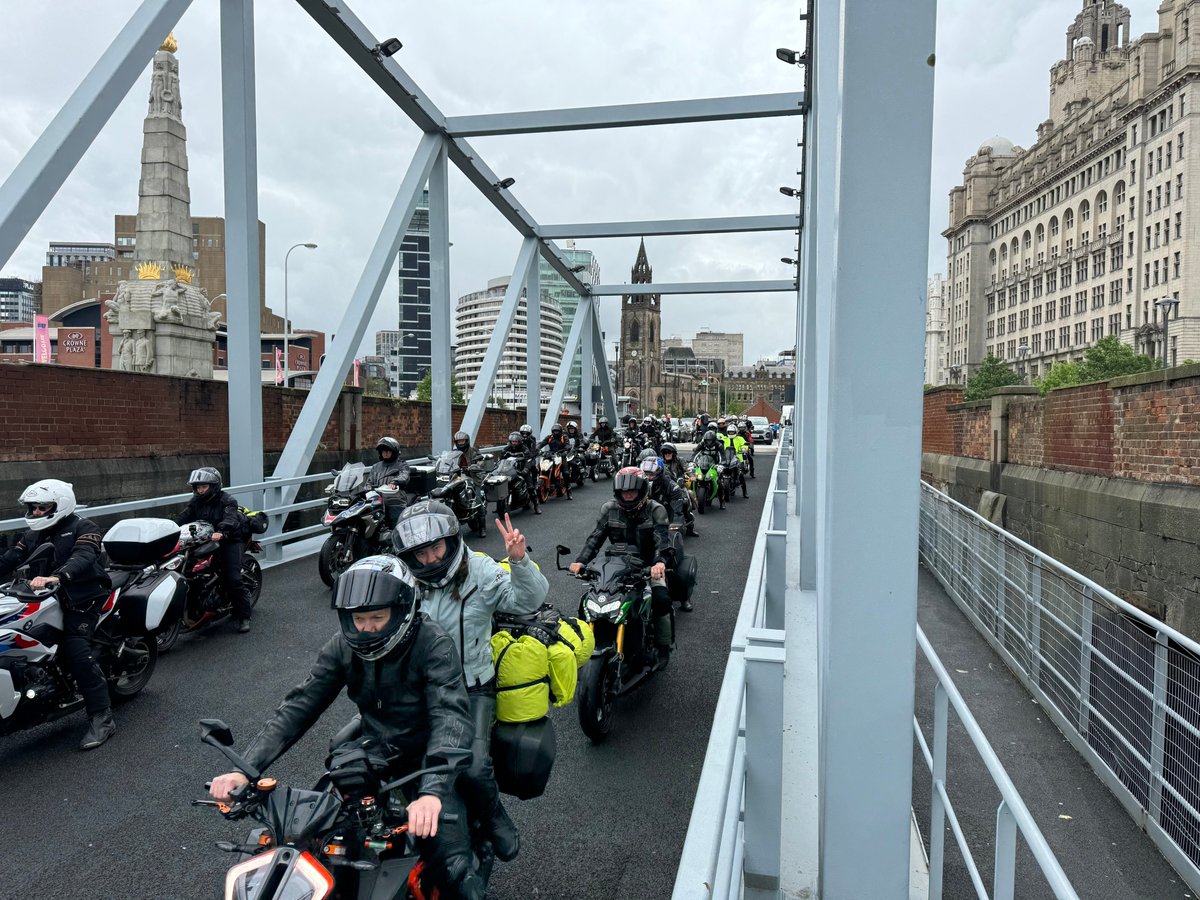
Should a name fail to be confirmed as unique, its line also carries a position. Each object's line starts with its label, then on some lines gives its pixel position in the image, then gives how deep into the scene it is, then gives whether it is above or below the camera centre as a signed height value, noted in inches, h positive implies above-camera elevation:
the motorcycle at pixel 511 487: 482.9 -39.8
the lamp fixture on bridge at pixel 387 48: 405.4 +196.2
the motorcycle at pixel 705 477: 554.6 -35.8
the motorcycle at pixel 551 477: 593.3 -40.4
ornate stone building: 2315.5 +828.5
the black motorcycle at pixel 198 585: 230.6 -50.8
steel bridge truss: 252.4 +111.7
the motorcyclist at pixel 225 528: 250.4 -34.1
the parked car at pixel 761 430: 1625.2 -6.7
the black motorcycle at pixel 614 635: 174.1 -51.1
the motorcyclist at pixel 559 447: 634.2 -17.8
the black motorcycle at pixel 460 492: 398.3 -35.2
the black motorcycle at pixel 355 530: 295.7 -40.8
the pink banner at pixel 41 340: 1355.8 +140.8
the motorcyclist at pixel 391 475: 316.8 -22.0
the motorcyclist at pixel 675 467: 441.1 -25.3
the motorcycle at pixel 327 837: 72.5 -41.9
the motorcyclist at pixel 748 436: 811.6 -9.7
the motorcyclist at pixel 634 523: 223.6 -28.1
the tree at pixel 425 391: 2851.4 +129.8
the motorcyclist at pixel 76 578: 170.6 -34.8
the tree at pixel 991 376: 2701.8 +189.7
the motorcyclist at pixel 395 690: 96.0 -35.2
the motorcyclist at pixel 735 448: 589.3 -16.7
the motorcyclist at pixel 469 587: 123.3 -27.6
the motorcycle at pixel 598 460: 756.0 -33.9
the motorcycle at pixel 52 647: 158.7 -50.6
